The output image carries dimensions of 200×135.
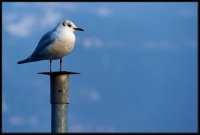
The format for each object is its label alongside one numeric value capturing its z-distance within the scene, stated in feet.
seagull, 57.31
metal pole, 49.52
